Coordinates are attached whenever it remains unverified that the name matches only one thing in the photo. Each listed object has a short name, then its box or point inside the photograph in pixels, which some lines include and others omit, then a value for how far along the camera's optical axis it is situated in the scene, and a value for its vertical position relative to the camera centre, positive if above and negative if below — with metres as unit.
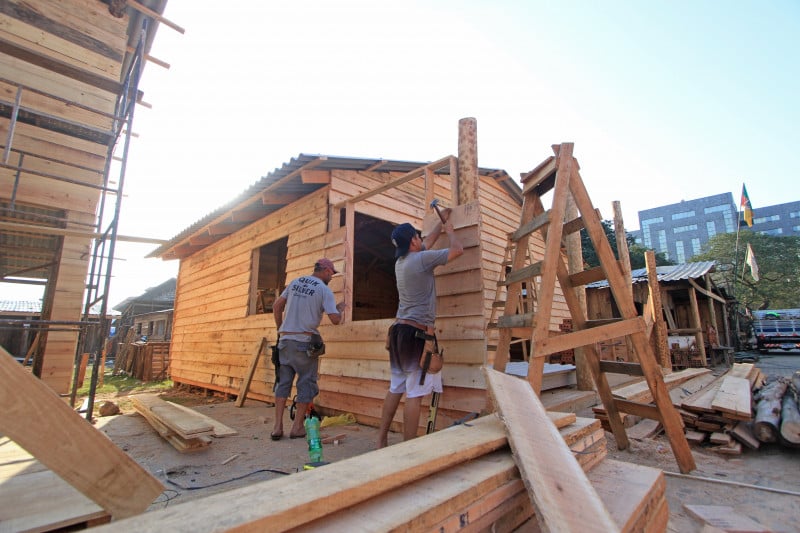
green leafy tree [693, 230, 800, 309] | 30.53 +4.98
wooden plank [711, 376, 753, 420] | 3.72 -0.76
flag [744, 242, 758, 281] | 21.20 +3.95
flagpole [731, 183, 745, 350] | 19.40 +0.51
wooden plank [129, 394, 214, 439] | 3.74 -1.05
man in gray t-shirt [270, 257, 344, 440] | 4.06 -0.13
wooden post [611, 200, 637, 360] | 6.54 +1.83
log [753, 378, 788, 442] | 3.60 -0.87
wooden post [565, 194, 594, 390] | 5.25 +0.90
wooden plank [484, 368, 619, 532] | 1.20 -0.55
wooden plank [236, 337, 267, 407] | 6.49 -0.85
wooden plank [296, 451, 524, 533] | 0.99 -0.53
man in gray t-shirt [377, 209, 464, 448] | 3.01 +0.07
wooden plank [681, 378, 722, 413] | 4.00 -0.83
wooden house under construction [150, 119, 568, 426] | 3.59 +1.24
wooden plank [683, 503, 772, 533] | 1.79 -1.01
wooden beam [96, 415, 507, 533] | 0.85 -0.46
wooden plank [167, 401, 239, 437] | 4.20 -1.17
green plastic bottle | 2.97 -0.89
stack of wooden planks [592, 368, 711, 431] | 4.06 -0.85
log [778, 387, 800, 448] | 3.42 -0.90
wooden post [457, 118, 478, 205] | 3.71 +1.74
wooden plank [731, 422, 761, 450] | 3.64 -1.04
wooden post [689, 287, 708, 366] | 10.19 +0.19
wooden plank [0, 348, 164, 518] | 0.98 -0.34
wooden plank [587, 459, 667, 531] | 1.58 -0.77
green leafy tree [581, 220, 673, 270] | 23.11 +5.70
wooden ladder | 2.55 +0.21
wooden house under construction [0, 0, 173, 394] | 4.63 +2.60
